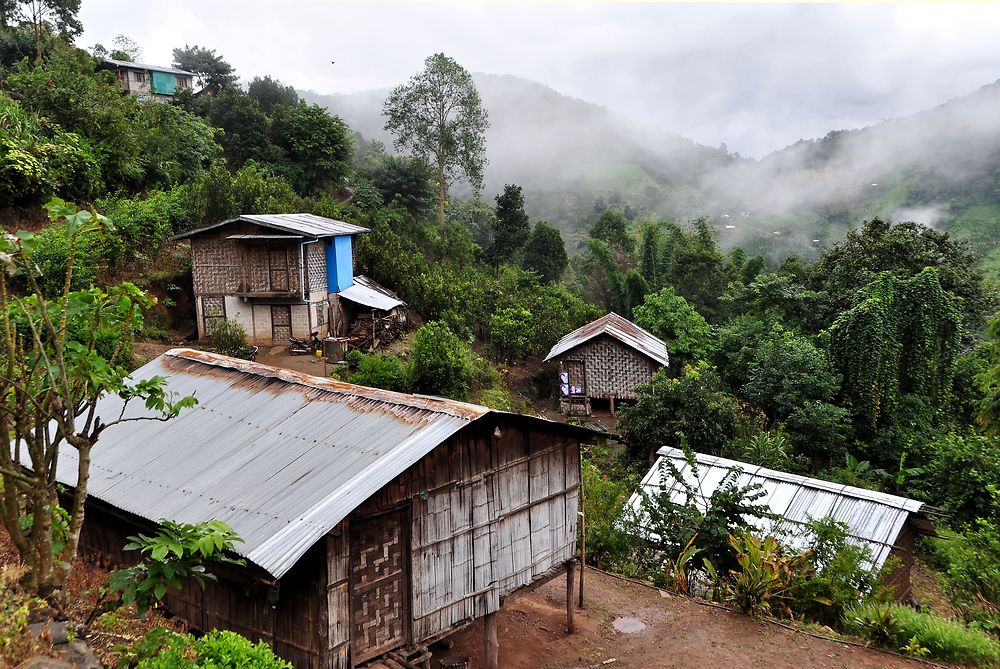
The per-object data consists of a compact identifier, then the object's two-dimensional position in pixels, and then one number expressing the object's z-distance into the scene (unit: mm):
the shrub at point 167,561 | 4520
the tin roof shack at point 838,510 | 13383
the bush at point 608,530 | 13609
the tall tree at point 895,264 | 24750
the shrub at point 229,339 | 19875
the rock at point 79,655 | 4832
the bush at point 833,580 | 11328
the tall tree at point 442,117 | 33375
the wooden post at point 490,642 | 9305
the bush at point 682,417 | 19344
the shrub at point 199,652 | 4773
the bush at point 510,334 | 26281
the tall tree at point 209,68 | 40406
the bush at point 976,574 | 11625
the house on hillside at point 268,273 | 20484
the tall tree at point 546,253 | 36344
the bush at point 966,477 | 16938
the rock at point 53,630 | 4949
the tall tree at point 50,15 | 33156
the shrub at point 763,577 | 11031
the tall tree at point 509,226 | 35125
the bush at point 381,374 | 17625
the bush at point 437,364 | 18406
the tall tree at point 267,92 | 38188
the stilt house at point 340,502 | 7238
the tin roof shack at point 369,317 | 22969
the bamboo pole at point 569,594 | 10939
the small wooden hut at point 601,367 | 25039
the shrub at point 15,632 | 4652
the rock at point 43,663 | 4590
